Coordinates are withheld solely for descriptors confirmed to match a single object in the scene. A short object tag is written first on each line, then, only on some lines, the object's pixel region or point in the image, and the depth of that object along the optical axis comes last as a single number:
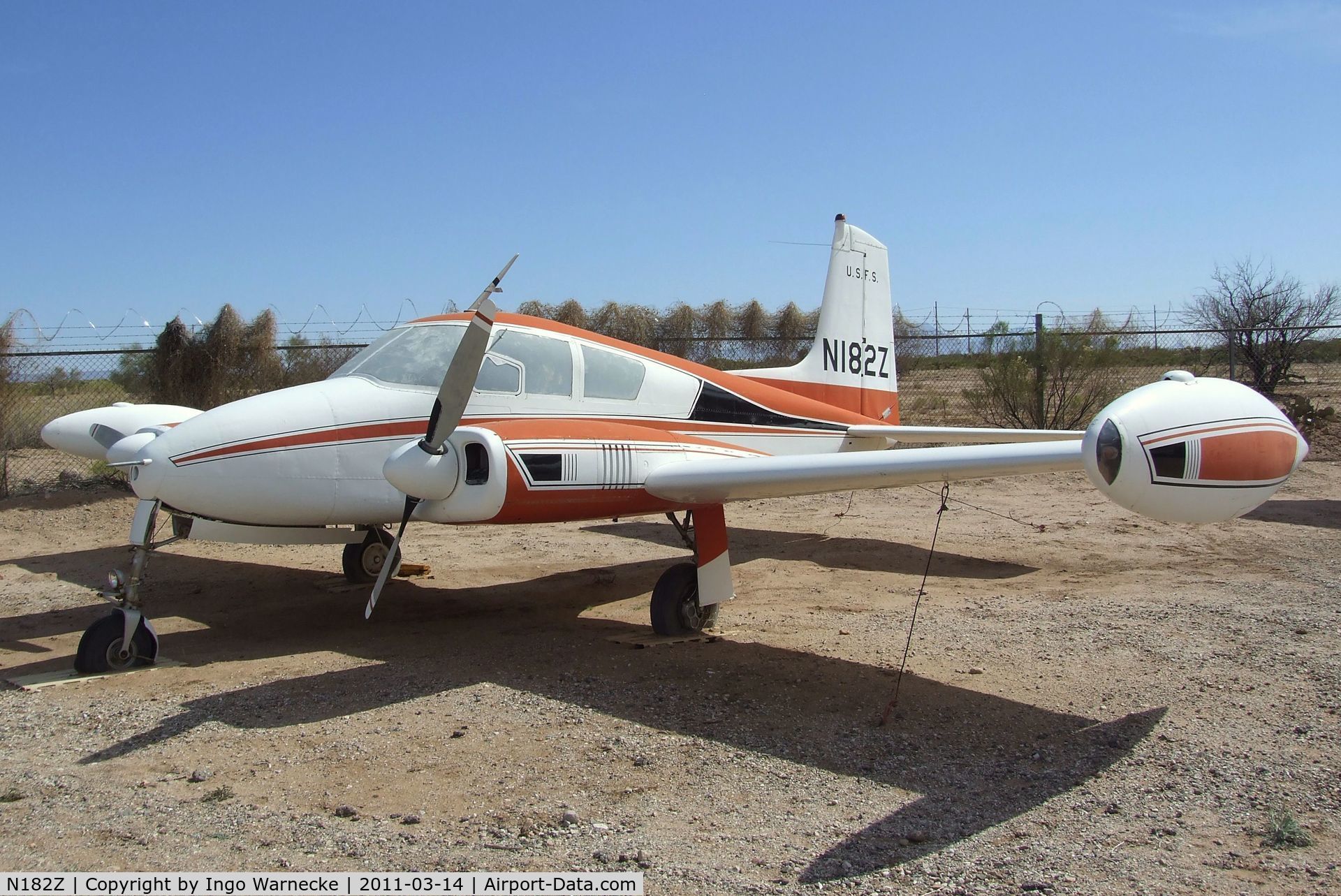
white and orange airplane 6.20
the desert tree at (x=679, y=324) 23.19
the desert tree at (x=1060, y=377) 18.73
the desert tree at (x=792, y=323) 24.27
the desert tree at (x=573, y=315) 22.75
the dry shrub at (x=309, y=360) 16.41
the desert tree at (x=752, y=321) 24.11
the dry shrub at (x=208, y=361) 15.47
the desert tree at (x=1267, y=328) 18.95
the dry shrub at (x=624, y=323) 22.39
